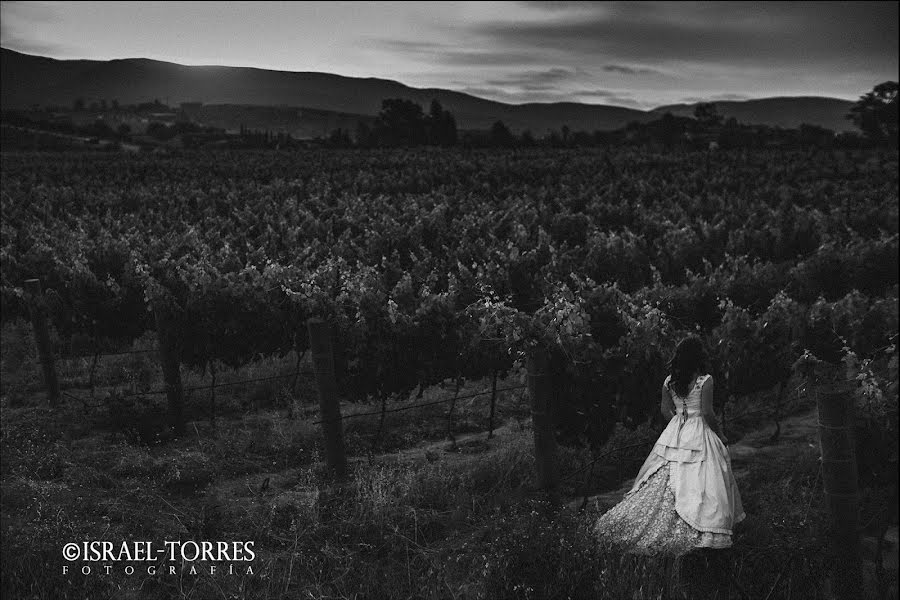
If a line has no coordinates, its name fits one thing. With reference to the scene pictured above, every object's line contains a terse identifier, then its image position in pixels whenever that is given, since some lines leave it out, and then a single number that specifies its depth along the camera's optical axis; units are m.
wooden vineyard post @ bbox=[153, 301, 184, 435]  9.07
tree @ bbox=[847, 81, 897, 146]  51.91
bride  5.30
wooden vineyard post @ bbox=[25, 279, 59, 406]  10.21
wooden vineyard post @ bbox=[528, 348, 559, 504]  5.67
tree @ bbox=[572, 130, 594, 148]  81.00
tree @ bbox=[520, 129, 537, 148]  83.67
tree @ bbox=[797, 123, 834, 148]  67.84
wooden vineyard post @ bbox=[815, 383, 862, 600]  4.50
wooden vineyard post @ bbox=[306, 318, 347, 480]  6.66
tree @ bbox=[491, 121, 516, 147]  82.06
